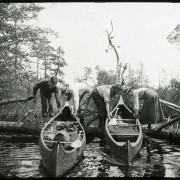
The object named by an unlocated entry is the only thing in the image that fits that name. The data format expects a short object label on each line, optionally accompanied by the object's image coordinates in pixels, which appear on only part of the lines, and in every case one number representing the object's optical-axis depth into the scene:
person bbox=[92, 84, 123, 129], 8.46
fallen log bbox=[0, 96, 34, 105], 9.25
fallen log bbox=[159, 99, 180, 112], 8.64
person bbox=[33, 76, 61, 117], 9.00
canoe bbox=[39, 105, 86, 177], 5.20
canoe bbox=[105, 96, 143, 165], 6.11
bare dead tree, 17.53
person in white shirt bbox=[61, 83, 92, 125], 8.82
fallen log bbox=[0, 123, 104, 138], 8.95
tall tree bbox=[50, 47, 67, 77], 25.09
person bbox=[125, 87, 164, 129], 8.67
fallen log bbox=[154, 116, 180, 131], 8.27
